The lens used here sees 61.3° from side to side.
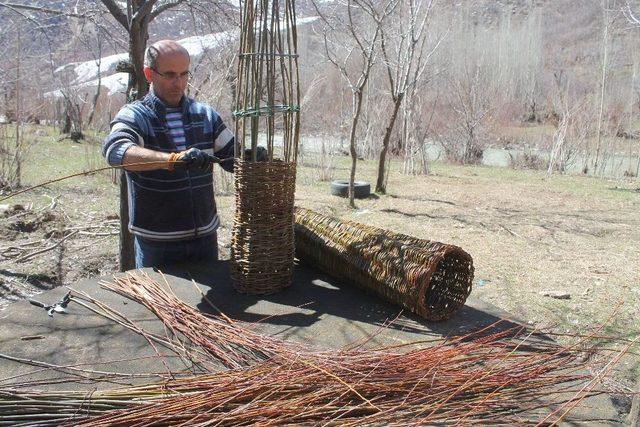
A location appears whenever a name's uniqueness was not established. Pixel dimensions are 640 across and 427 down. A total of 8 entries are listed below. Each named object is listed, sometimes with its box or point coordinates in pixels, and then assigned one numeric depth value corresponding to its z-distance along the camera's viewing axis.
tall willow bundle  1.88
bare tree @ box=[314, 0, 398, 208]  6.10
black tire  7.44
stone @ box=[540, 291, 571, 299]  3.73
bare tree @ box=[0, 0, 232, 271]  3.24
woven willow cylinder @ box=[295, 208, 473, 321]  1.80
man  2.11
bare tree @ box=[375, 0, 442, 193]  6.84
